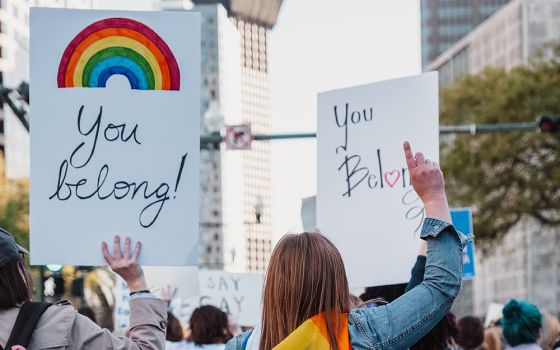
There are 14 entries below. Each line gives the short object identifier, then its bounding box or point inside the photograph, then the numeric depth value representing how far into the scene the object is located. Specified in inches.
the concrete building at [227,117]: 5551.2
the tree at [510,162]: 1581.0
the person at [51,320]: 142.1
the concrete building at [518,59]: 3462.1
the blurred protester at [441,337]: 206.8
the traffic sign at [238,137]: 765.9
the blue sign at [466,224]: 347.9
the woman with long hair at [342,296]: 130.4
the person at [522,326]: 250.1
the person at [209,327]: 304.2
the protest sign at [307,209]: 289.7
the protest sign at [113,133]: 173.9
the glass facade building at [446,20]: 5639.8
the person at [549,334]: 284.6
